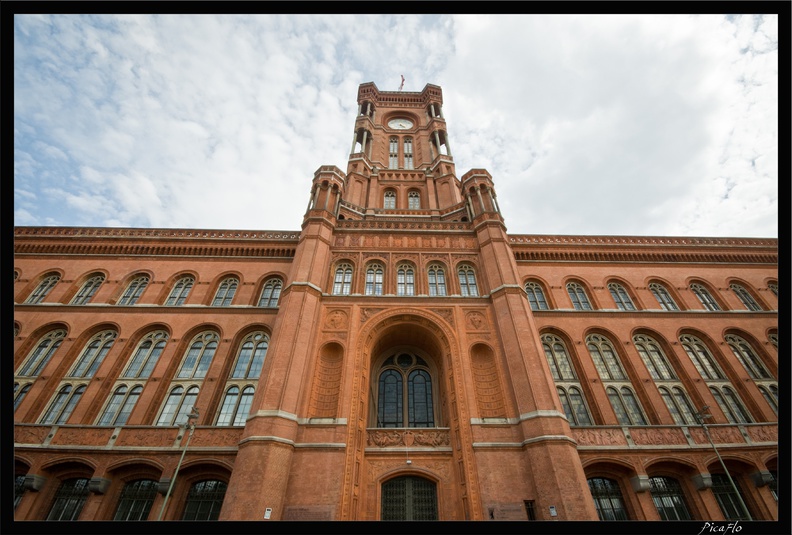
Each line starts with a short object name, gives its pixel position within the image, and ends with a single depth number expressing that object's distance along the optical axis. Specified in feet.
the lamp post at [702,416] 47.55
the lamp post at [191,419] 41.66
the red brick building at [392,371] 44.09
